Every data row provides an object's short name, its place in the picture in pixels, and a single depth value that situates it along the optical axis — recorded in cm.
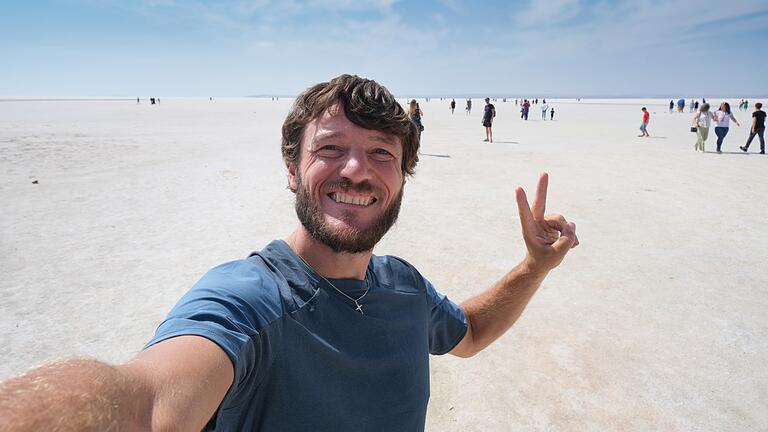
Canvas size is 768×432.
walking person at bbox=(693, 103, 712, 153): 1378
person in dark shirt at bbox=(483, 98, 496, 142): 1678
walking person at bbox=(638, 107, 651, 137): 1939
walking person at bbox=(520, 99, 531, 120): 3187
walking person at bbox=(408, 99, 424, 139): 1165
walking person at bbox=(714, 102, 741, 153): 1388
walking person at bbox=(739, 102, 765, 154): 1342
